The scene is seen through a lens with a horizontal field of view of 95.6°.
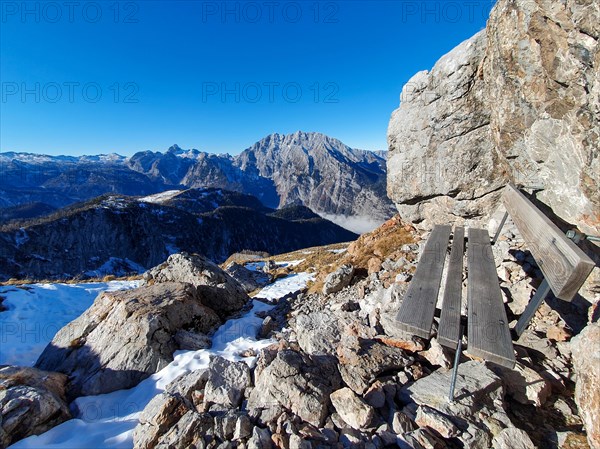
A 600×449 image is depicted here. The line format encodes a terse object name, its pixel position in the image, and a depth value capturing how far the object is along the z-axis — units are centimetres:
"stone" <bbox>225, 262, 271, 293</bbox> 1460
